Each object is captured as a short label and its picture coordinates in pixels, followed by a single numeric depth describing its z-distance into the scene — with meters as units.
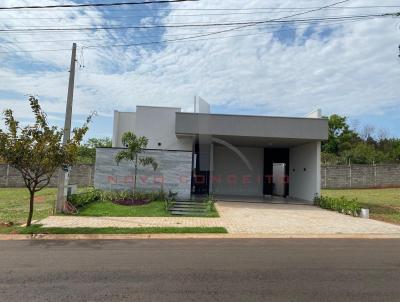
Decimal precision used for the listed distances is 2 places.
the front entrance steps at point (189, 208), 14.90
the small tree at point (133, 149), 17.00
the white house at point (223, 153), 18.36
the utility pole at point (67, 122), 14.17
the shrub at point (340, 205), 15.83
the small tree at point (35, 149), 10.83
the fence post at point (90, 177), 31.27
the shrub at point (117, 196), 16.44
